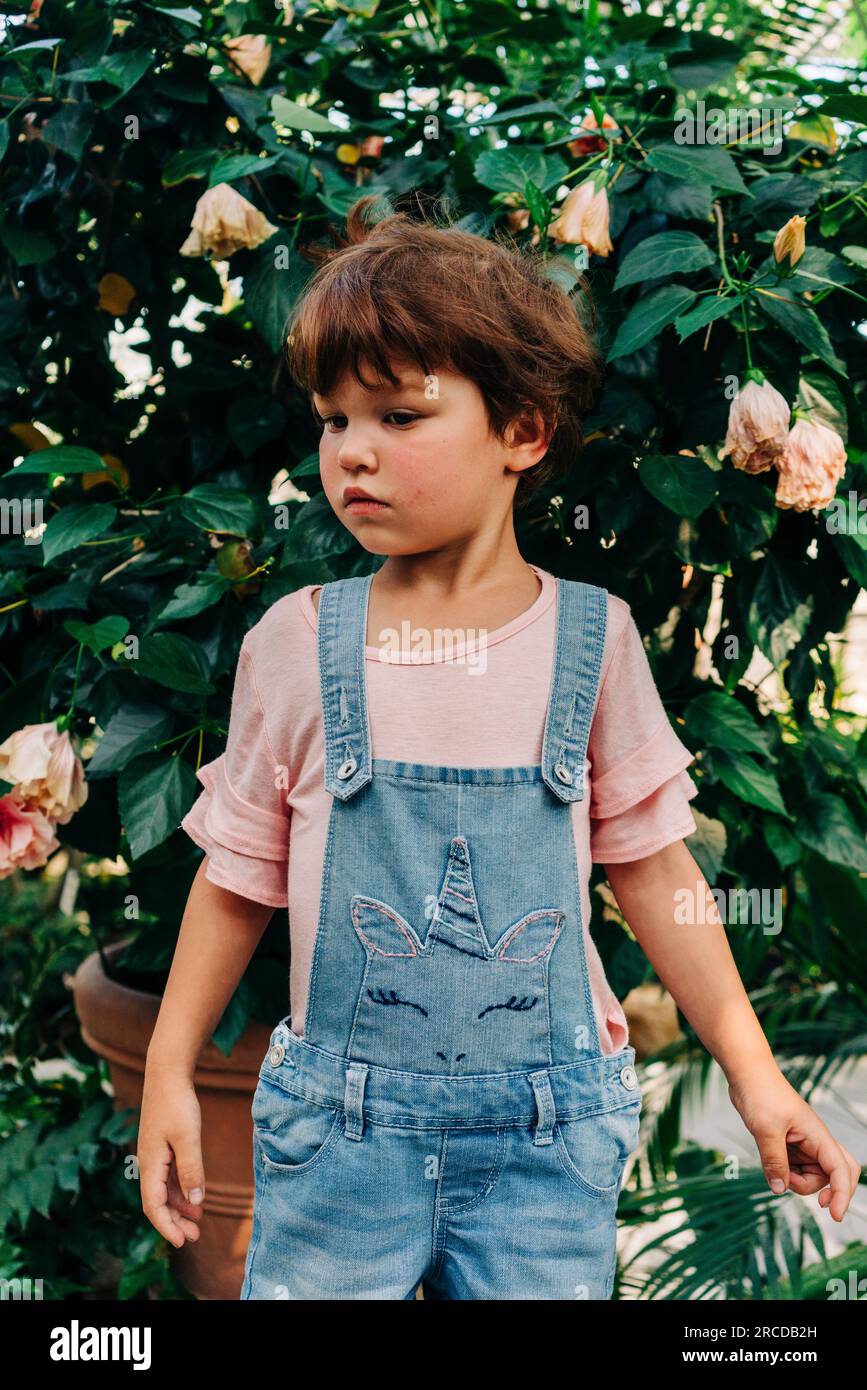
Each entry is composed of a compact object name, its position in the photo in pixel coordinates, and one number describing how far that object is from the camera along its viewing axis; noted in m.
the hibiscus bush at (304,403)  1.24
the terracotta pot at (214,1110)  1.64
